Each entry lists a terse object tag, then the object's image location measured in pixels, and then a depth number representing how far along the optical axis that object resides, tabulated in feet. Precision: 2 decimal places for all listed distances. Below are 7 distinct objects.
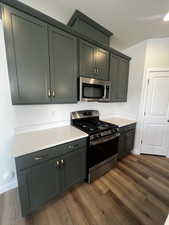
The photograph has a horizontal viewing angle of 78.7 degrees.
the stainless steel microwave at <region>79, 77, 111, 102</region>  6.29
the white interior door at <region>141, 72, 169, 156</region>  8.54
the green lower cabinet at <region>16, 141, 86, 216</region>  4.08
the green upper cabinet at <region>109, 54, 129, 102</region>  8.04
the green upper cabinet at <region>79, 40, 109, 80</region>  6.19
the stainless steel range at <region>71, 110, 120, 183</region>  5.97
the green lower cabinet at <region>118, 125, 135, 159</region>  8.10
